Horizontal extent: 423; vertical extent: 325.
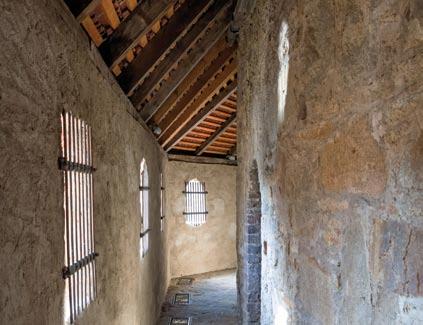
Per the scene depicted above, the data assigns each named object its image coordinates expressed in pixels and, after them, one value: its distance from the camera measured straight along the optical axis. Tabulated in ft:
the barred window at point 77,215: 6.89
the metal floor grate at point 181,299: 23.10
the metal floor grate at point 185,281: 27.37
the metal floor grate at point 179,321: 19.62
